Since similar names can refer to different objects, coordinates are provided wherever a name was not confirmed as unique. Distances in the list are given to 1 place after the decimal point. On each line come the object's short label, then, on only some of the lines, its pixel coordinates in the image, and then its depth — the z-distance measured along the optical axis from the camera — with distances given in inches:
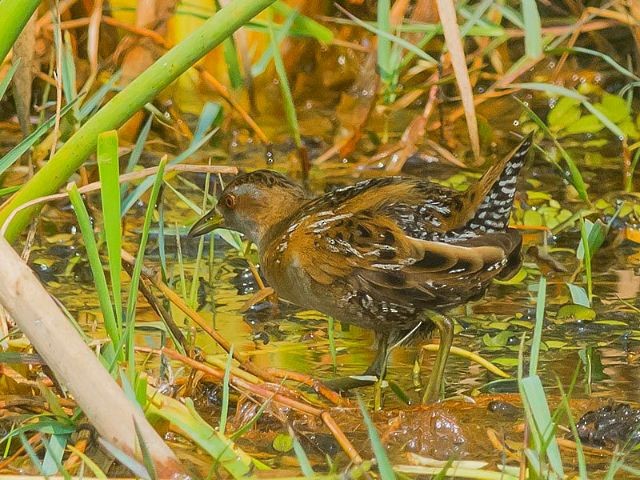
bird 257.4
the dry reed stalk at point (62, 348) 172.6
